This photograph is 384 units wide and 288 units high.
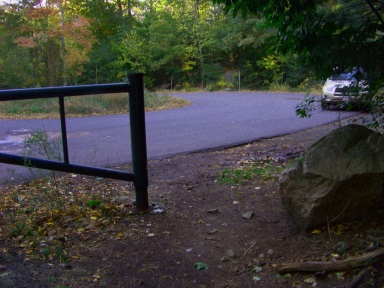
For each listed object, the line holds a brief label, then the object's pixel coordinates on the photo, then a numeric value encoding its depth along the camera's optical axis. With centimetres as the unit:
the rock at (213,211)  477
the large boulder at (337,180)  382
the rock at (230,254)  384
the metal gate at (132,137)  402
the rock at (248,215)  455
